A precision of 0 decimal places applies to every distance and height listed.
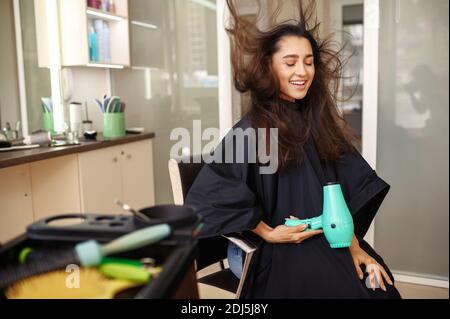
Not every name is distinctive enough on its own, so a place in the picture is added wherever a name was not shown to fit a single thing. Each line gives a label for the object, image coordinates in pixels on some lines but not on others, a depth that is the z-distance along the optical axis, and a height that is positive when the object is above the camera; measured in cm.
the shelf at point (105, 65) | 305 +31
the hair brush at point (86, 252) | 65 -22
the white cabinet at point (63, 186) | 245 -46
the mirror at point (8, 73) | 252 +22
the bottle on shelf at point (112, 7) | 323 +75
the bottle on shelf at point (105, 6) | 315 +74
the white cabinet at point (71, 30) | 287 +53
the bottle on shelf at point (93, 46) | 306 +44
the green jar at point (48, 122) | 290 -8
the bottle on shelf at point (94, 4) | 303 +73
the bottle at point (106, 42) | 320 +48
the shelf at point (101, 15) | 302 +66
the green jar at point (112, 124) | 296 -11
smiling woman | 142 -28
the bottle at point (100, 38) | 314 +50
